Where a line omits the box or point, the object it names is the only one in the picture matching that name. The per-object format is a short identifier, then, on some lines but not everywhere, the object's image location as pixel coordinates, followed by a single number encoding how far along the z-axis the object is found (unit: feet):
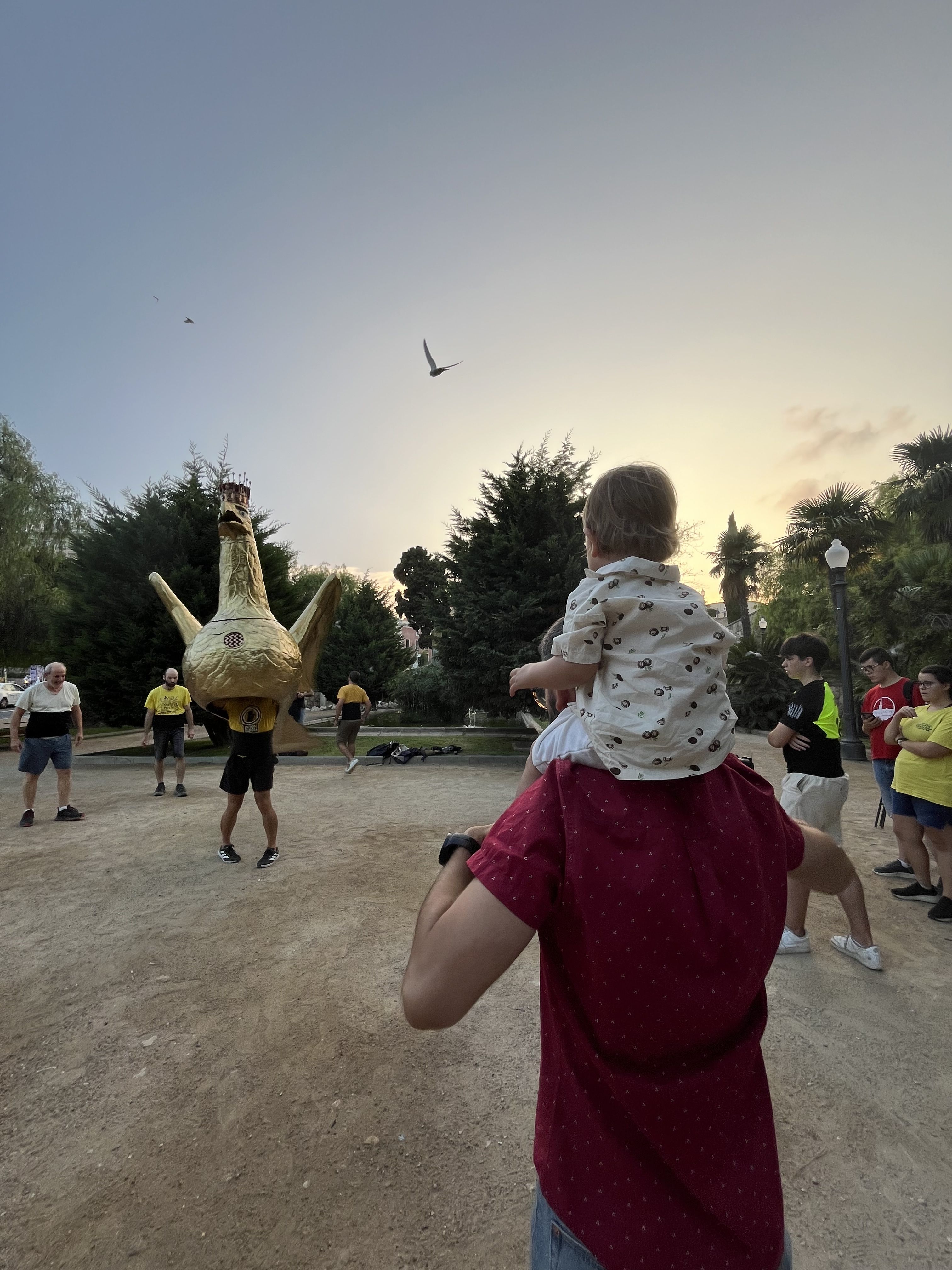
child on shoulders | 3.12
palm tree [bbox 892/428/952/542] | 57.16
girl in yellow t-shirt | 14.24
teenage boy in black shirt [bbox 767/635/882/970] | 13.12
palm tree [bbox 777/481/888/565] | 66.33
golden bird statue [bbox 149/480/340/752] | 16.34
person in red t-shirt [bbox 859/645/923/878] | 17.21
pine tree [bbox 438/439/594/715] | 42.50
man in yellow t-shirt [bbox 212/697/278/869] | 17.88
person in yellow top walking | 37.50
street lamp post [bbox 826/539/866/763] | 36.68
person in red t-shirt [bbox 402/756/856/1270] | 2.91
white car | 94.79
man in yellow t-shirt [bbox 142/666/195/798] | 30.78
